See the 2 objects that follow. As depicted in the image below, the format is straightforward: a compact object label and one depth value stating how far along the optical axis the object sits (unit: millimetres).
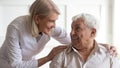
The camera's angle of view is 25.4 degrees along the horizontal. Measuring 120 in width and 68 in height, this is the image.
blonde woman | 1803
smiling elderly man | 1872
